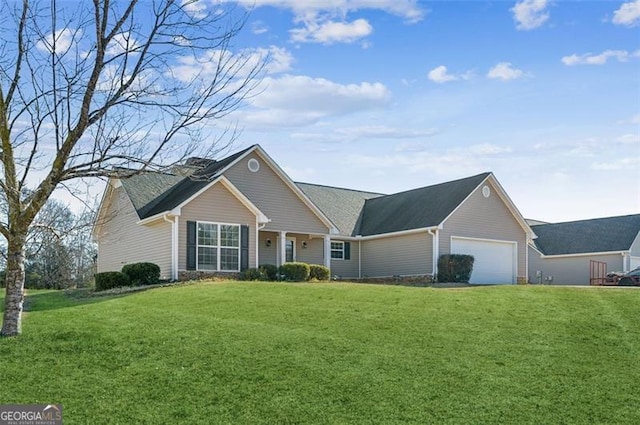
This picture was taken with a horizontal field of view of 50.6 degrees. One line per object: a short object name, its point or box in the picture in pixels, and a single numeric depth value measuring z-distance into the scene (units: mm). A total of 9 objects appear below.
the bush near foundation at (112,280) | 23594
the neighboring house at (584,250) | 37031
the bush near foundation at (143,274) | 23188
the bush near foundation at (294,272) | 25875
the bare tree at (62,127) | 12062
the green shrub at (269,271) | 25297
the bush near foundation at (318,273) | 27250
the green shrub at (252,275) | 24781
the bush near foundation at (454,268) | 28812
